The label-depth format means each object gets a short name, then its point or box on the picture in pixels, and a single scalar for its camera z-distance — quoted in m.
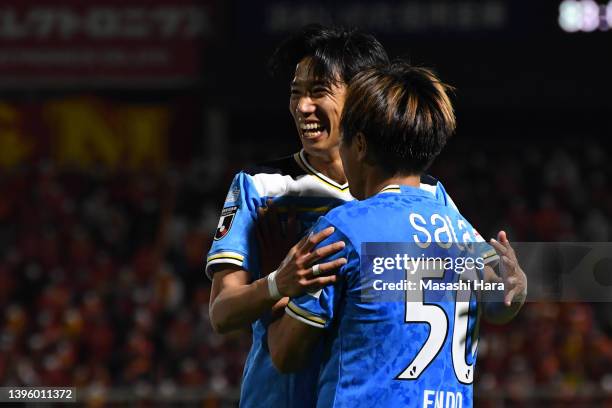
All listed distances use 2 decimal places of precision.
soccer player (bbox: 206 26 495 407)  6.32
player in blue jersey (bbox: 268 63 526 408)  5.27
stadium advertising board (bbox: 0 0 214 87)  30.42
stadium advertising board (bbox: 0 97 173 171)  32.25
